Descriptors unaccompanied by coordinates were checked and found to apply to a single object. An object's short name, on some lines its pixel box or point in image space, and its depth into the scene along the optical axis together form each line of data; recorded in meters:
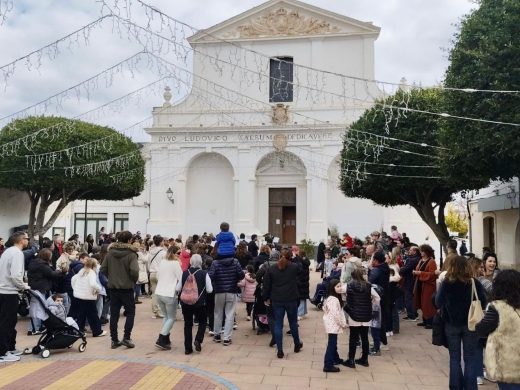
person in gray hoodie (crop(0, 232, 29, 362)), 7.34
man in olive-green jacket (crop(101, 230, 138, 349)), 8.29
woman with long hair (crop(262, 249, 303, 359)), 7.93
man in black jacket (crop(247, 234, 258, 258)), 14.83
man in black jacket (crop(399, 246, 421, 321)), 10.88
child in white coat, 7.09
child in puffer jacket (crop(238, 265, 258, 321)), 9.91
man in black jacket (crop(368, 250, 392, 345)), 8.54
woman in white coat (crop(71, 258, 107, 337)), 8.83
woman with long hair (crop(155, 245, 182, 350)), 8.34
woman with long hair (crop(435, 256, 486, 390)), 5.72
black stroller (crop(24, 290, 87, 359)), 7.77
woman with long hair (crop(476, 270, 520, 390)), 4.25
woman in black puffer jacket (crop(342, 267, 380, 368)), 7.22
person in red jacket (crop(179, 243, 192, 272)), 11.60
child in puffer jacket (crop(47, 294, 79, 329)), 8.14
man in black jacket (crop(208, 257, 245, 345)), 8.69
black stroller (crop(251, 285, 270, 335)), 9.67
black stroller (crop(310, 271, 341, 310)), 12.93
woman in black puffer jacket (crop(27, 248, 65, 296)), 9.02
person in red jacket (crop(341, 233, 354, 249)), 15.23
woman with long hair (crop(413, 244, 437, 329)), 9.69
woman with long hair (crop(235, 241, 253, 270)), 11.69
